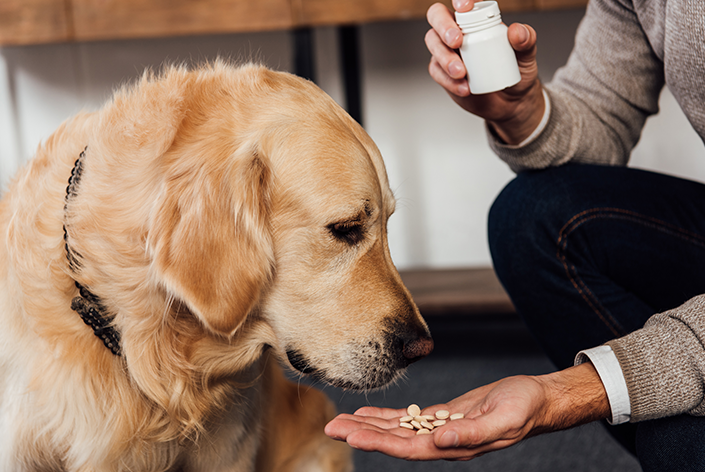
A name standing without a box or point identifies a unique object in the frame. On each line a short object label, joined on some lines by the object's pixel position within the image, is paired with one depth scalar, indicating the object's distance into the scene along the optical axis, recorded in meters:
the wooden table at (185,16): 1.81
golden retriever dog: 0.80
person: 0.77
